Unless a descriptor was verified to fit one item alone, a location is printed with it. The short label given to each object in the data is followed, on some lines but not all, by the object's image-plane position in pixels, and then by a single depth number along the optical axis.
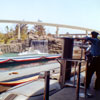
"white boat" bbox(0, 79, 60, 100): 3.94
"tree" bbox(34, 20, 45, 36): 31.49
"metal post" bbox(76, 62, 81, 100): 2.78
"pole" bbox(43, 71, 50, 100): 2.38
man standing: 3.52
